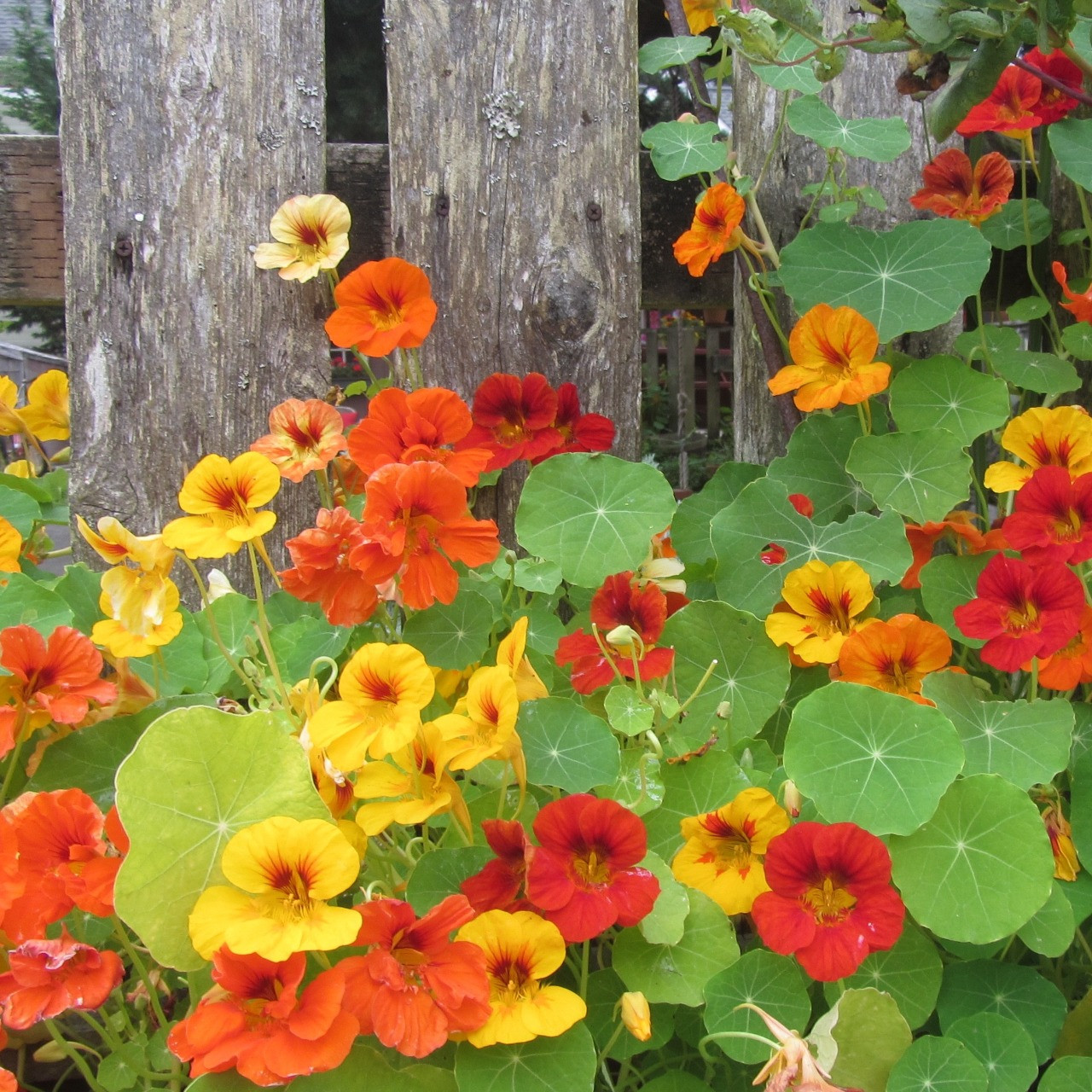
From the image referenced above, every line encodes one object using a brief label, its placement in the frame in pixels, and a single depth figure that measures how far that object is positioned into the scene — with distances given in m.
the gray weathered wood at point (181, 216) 1.03
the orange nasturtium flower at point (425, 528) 0.85
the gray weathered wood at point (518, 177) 1.04
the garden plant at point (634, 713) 0.77
